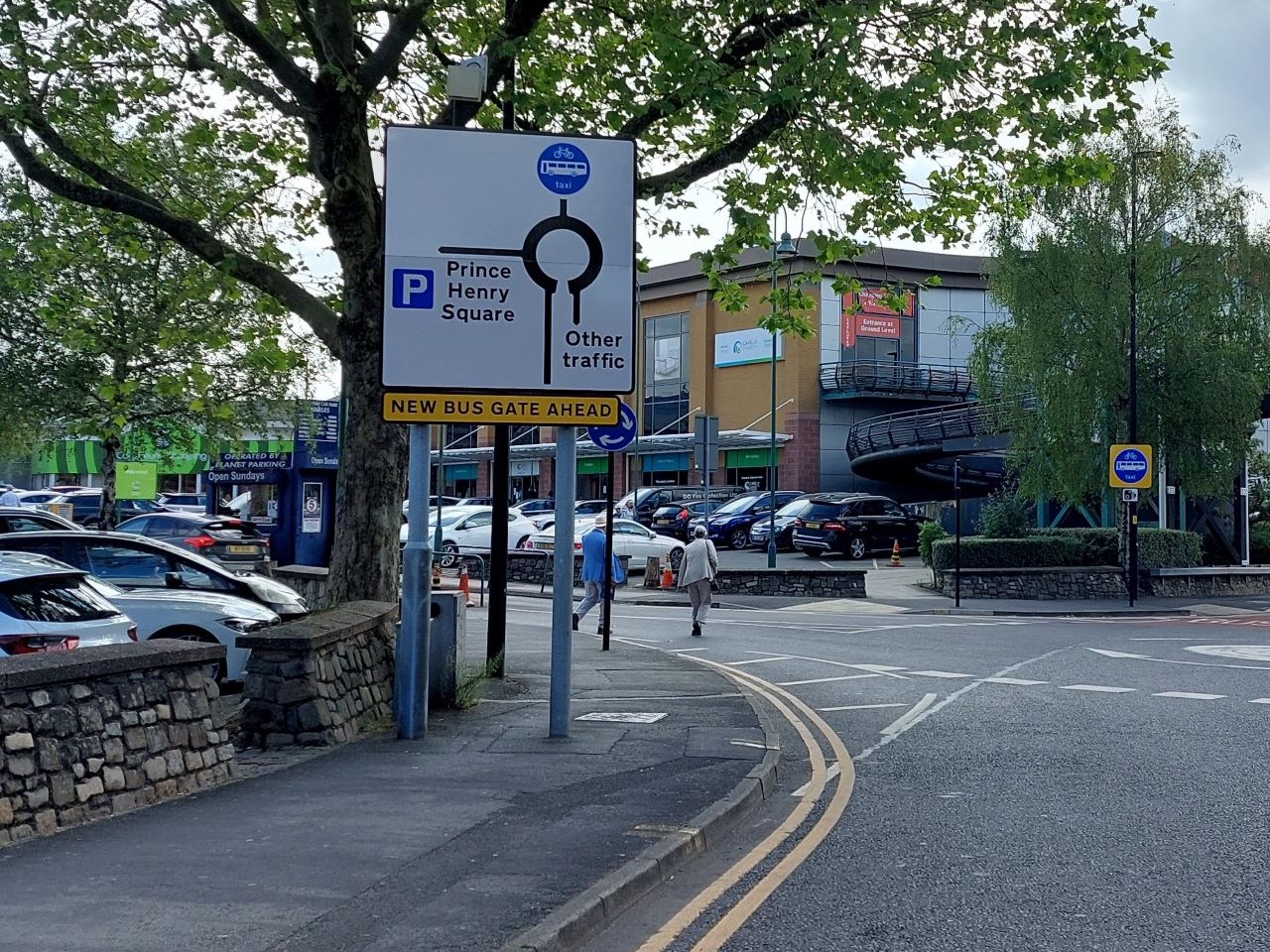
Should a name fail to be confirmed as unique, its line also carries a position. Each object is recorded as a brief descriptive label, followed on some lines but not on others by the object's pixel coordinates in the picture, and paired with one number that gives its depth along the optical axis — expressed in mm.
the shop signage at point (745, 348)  52906
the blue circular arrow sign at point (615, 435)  15703
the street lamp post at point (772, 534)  33031
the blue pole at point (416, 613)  10016
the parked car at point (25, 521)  19609
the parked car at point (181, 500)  52625
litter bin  11461
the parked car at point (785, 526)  38375
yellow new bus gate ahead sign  10109
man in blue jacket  19359
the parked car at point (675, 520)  39750
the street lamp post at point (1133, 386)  27922
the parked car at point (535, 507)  44469
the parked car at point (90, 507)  43500
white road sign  10094
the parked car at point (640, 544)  33250
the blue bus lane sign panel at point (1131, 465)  27422
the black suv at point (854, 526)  37438
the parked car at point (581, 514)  37406
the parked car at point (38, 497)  46322
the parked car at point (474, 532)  35750
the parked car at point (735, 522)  40375
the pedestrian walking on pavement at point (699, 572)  20453
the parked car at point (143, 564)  13719
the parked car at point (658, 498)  44250
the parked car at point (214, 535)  23859
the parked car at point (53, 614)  8602
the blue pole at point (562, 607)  10211
